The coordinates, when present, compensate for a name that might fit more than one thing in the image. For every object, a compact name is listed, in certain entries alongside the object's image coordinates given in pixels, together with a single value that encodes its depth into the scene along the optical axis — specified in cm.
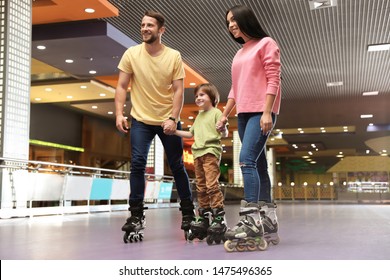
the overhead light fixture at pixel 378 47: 1023
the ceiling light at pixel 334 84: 1368
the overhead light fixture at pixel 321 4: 791
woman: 249
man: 304
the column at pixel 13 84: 673
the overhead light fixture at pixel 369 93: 1490
